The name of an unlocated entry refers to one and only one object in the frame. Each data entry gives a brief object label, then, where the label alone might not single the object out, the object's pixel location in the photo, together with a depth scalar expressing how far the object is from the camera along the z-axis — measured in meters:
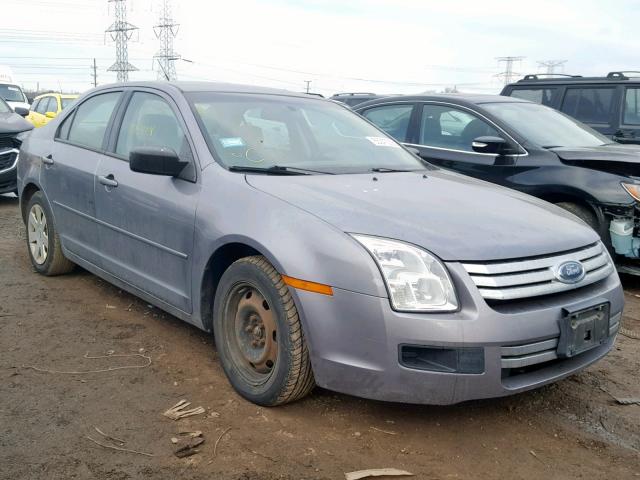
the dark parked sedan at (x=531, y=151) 5.25
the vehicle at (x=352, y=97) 13.60
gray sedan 2.69
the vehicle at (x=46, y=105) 16.09
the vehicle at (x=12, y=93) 18.42
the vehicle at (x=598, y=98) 7.98
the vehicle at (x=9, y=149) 8.84
